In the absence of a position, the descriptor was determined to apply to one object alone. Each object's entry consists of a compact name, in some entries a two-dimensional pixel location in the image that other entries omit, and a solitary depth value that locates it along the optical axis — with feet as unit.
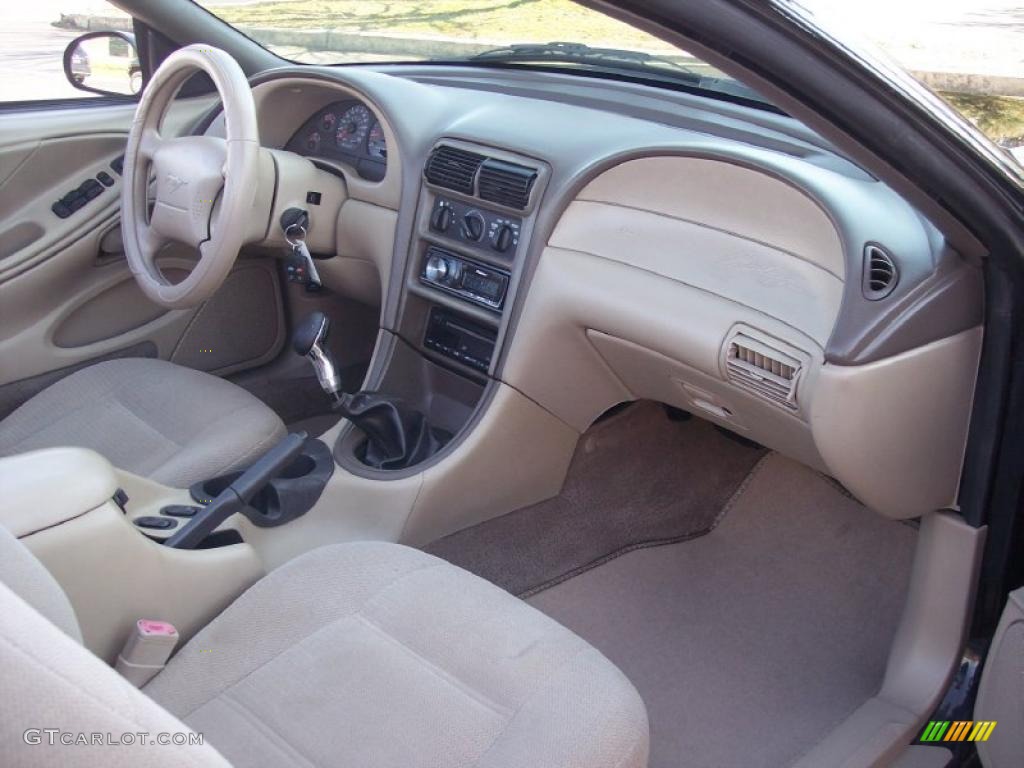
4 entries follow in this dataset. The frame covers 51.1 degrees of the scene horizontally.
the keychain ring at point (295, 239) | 8.32
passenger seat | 4.46
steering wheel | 7.27
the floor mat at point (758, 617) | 6.86
